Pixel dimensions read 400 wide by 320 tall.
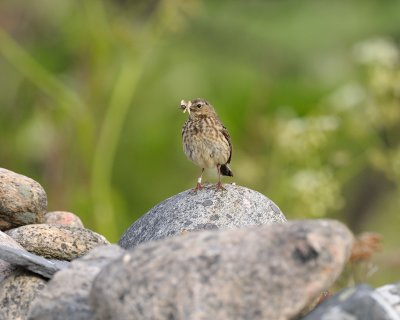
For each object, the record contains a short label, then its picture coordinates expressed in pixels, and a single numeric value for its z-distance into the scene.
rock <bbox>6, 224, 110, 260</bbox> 11.53
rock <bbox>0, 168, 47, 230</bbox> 12.11
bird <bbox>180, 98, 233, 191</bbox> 12.98
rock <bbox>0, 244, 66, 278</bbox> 10.20
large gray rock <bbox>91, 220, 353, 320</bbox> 8.32
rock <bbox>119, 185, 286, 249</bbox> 11.70
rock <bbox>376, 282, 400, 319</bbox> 9.15
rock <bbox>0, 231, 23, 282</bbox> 10.80
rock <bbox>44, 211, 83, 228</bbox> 13.04
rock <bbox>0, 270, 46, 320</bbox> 10.23
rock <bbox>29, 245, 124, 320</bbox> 9.09
